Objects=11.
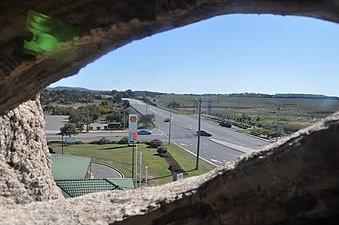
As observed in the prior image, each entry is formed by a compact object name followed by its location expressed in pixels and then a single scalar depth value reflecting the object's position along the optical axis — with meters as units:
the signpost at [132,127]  29.27
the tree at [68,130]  49.12
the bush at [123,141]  49.44
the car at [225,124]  74.67
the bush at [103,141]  48.68
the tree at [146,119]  70.94
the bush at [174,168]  30.74
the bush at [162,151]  39.19
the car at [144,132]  58.50
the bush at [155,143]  45.33
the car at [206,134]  58.65
